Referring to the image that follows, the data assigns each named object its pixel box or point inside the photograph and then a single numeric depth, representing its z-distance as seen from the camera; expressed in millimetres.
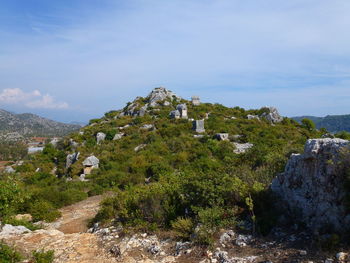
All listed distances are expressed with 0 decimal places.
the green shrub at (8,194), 6945
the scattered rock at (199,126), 27641
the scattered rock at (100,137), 28886
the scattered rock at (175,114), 34062
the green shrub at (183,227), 7015
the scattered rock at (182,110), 34250
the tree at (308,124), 32062
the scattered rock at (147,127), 30681
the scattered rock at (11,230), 8081
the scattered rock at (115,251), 6816
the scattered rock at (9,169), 24417
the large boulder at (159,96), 43891
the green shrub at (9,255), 6102
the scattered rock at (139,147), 24050
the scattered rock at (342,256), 4848
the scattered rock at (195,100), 43784
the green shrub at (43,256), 6241
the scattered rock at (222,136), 23953
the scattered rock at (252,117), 33884
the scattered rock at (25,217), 10430
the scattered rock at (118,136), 28916
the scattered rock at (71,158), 23039
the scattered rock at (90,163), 20328
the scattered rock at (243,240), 6262
